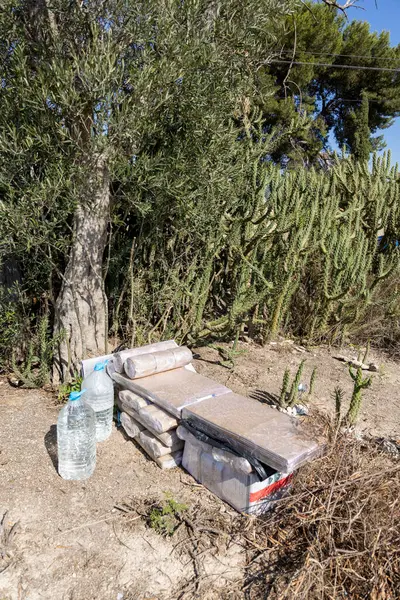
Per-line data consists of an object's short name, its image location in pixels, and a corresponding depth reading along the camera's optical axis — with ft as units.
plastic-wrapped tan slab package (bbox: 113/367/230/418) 9.75
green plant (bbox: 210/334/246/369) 15.76
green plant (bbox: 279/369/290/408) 12.26
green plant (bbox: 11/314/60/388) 12.96
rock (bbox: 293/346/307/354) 18.51
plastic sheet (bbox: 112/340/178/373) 11.30
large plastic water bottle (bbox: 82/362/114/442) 10.62
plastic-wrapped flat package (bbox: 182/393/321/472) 7.70
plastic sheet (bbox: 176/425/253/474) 8.05
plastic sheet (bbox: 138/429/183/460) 9.77
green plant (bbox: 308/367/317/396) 13.09
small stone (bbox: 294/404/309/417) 12.22
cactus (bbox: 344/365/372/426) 10.84
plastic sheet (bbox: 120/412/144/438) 10.59
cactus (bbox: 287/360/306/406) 12.11
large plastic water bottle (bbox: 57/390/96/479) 9.26
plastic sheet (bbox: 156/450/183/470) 9.80
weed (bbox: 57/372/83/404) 12.56
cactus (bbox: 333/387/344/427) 10.14
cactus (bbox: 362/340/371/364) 17.34
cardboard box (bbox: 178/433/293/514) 8.14
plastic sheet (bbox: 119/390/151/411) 10.31
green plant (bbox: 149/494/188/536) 7.99
